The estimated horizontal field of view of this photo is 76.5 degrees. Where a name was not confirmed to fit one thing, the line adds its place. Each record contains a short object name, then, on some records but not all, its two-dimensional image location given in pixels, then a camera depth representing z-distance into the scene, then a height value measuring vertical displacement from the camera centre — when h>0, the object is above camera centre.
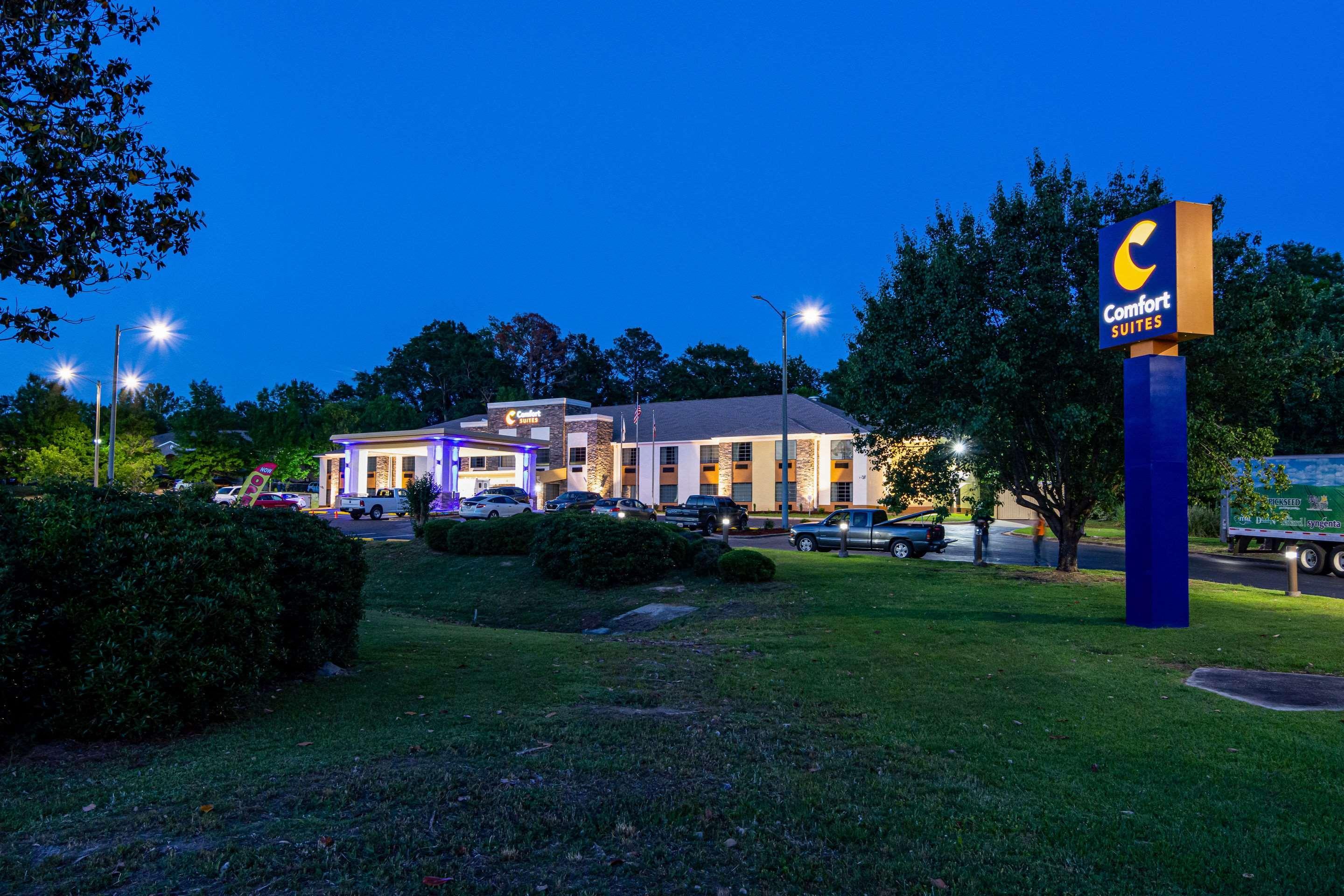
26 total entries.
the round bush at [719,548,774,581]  17.61 -1.77
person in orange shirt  24.38 -1.63
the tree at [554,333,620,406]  103.12 +12.93
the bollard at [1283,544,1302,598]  16.47 -1.63
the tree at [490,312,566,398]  104.06 +16.21
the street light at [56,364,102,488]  40.19 +3.30
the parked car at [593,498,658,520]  42.12 -1.38
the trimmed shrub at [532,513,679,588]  18.27 -1.55
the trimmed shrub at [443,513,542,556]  22.53 -1.48
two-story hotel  55.12 +1.98
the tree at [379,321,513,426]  103.81 +13.39
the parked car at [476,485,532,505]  49.88 -0.67
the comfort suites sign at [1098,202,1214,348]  12.66 +3.15
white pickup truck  49.66 -1.41
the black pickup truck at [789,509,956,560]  27.23 -1.77
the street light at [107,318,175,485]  35.56 +5.48
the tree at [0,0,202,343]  8.87 +3.42
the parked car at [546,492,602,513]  45.56 -1.16
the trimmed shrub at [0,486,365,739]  5.85 -0.96
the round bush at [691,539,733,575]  18.56 -1.70
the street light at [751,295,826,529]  37.37 +6.81
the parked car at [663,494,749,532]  39.38 -1.46
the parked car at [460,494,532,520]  46.19 -1.43
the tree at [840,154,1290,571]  17.75 +2.64
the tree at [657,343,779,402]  86.31 +11.00
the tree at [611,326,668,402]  104.19 +14.89
